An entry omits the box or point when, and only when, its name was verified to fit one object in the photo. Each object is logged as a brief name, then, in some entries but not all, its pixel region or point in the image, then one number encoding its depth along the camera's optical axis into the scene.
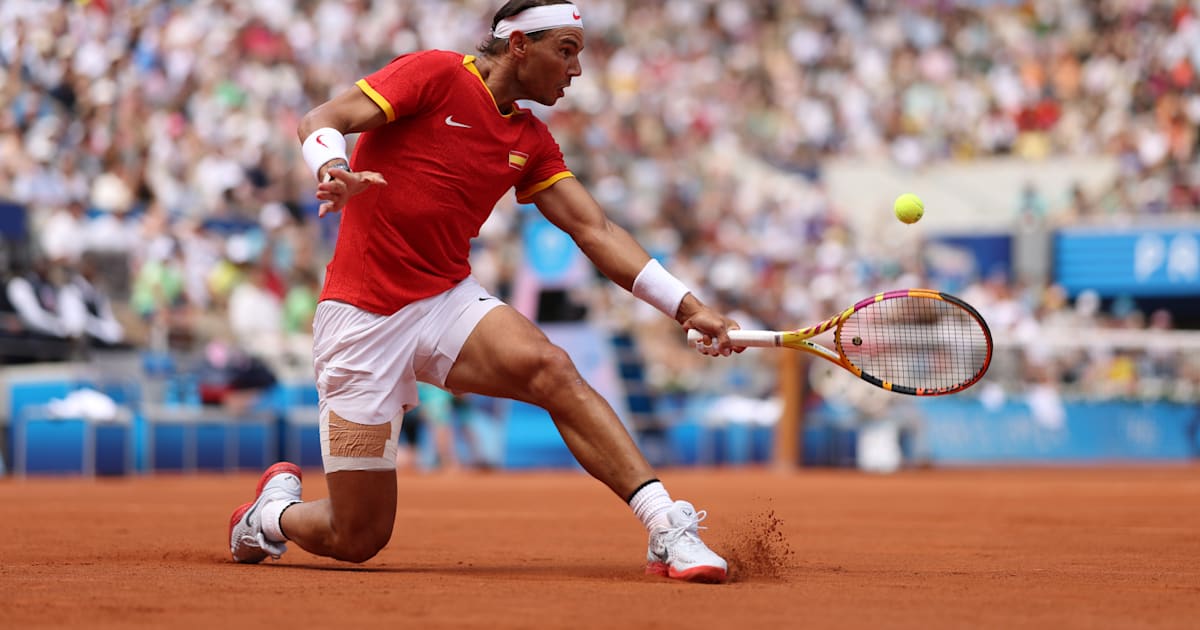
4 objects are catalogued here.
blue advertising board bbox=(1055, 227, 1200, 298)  48.72
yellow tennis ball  13.00
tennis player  12.63
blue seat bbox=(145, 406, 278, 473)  33.84
